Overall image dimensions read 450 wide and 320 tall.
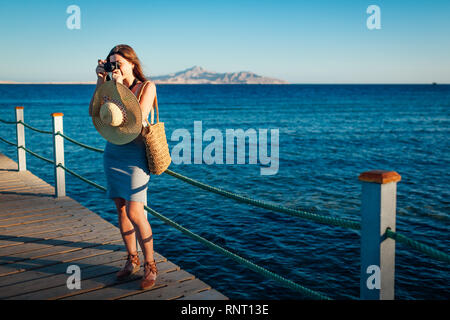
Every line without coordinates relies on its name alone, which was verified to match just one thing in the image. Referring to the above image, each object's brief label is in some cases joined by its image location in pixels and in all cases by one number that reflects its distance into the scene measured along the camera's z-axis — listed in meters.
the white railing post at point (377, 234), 2.22
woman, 3.20
